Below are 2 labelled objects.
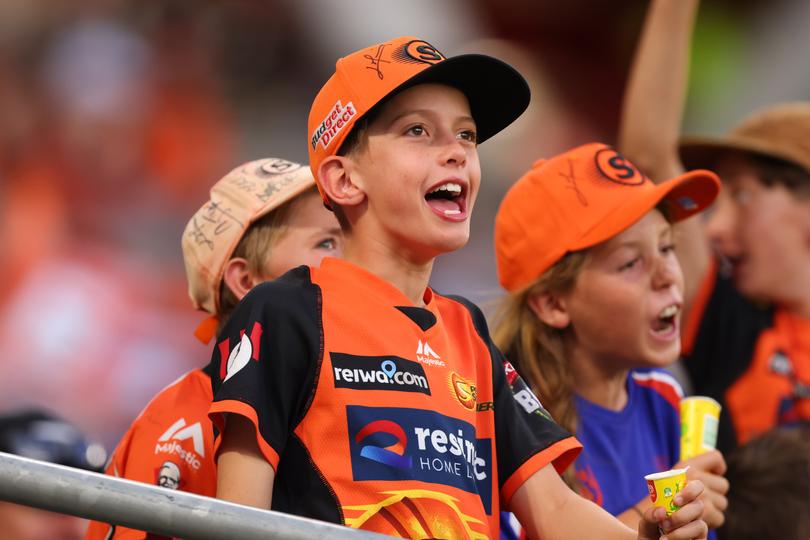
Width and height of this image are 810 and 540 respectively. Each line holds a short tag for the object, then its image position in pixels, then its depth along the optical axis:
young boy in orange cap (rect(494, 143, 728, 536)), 10.20
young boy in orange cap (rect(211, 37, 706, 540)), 9.53
